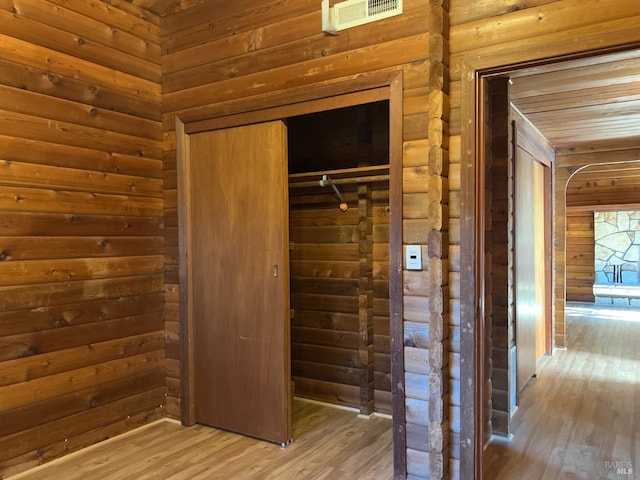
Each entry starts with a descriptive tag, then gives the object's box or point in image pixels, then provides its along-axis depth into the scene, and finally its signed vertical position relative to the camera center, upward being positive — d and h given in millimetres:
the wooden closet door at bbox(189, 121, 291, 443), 2838 -235
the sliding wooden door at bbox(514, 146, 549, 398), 3641 -218
